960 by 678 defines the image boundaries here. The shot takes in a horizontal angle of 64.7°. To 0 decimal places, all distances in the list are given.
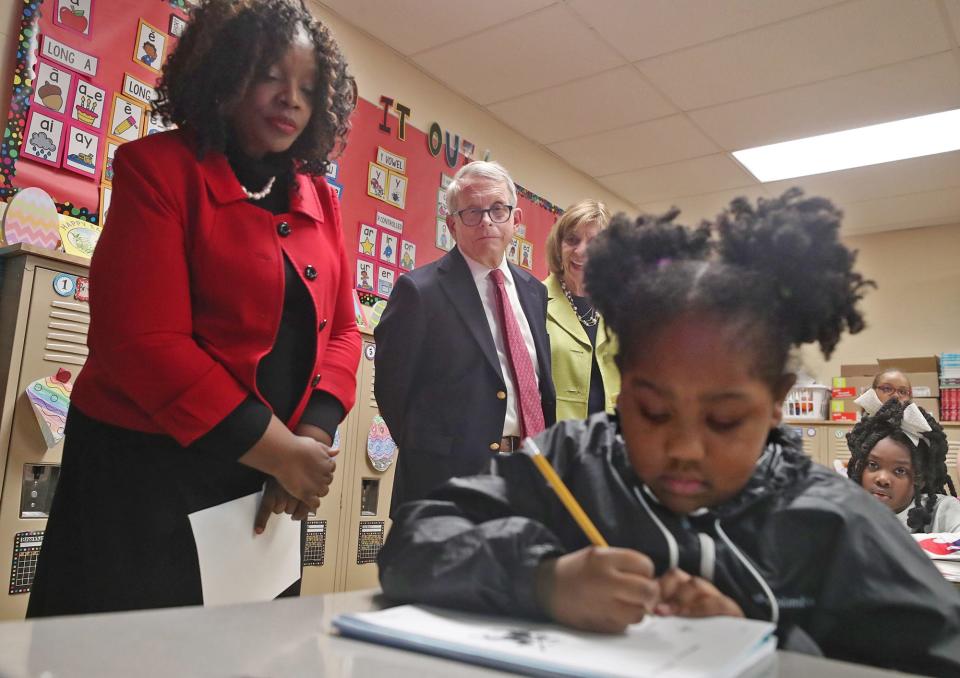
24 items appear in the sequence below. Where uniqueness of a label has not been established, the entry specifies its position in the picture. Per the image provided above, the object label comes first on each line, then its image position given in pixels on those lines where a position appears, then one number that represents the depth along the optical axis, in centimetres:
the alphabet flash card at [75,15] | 245
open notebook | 47
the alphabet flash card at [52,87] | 238
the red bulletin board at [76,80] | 234
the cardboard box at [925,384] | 559
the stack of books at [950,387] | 545
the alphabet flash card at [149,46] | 270
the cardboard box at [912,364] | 566
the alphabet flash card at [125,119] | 260
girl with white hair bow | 245
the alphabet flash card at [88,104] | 248
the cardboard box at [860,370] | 599
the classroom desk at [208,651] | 44
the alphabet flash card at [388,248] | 369
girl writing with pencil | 64
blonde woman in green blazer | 189
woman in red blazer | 100
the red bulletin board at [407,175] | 351
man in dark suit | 167
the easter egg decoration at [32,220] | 226
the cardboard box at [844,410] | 577
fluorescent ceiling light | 441
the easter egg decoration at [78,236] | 240
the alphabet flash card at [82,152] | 245
